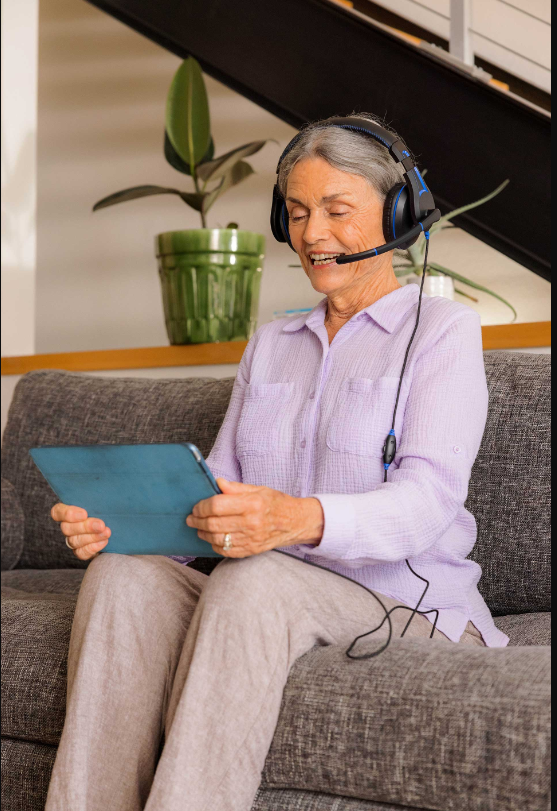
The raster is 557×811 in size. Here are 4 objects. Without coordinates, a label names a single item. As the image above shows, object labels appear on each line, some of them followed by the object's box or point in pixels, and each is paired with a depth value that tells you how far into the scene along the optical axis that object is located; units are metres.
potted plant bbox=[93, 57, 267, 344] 2.28
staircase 2.10
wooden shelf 1.85
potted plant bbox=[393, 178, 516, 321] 1.93
